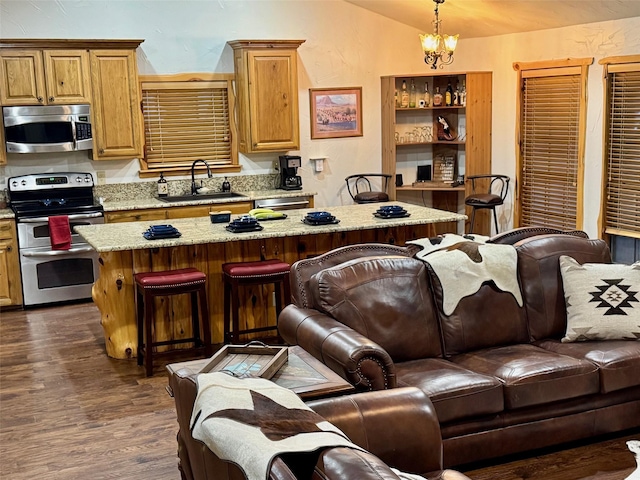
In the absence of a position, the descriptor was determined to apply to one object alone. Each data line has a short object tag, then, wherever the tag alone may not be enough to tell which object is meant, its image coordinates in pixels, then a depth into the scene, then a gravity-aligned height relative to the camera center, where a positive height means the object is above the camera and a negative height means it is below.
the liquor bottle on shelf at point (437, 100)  8.86 +0.33
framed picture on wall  8.60 +0.22
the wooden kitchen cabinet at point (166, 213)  7.33 -0.69
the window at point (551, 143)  7.29 -0.15
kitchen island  5.45 -0.82
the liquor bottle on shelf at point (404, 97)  8.86 +0.37
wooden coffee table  3.00 -0.93
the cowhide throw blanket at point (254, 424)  2.03 -0.79
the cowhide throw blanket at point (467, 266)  4.18 -0.71
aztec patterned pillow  4.18 -0.91
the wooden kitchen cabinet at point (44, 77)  7.02 +0.55
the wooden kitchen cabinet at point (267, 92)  7.88 +0.41
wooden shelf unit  8.47 -0.04
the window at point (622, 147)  6.68 -0.19
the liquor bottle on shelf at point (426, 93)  9.00 +0.41
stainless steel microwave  7.12 +0.11
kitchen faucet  7.87 -0.39
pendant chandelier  6.50 +0.70
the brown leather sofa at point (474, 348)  3.62 -1.07
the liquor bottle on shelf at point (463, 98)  8.55 +0.32
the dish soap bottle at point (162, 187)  7.93 -0.49
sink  7.68 -0.58
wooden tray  3.02 -0.87
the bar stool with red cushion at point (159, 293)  5.16 -1.01
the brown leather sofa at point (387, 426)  2.79 -1.03
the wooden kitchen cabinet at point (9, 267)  7.02 -1.09
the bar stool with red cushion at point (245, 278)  5.45 -0.97
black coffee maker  8.24 -0.39
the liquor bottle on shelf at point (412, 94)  8.94 +0.40
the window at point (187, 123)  7.91 +0.14
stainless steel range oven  7.06 -0.85
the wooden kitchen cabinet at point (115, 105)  7.32 +0.30
